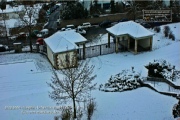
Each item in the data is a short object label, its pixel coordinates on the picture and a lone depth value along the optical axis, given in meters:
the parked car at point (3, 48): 37.94
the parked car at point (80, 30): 43.59
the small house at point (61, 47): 31.19
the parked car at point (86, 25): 46.22
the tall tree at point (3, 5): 52.32
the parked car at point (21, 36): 42.84
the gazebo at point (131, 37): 34.34
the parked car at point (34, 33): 43.83
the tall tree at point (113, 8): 50.09
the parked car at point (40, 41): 39.44
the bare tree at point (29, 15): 36.90
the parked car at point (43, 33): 43.19
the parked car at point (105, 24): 46.38
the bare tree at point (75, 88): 23.25
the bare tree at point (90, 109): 22.98
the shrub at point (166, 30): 38.84
